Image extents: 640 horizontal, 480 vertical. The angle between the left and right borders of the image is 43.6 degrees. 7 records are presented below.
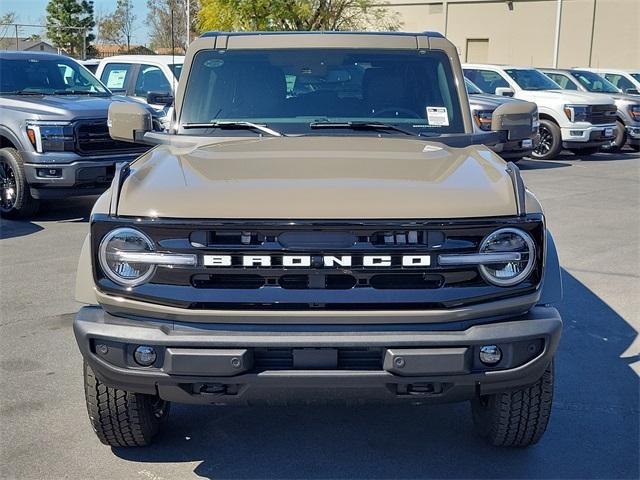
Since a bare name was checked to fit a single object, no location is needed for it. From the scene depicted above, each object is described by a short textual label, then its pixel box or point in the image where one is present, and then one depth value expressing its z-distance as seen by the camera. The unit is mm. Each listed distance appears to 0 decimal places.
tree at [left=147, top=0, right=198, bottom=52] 36647
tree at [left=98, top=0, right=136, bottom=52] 50403
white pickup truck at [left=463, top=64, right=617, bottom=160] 16266
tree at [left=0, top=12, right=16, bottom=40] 36003
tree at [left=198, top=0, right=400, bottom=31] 27500
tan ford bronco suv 3037
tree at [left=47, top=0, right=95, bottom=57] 57094
